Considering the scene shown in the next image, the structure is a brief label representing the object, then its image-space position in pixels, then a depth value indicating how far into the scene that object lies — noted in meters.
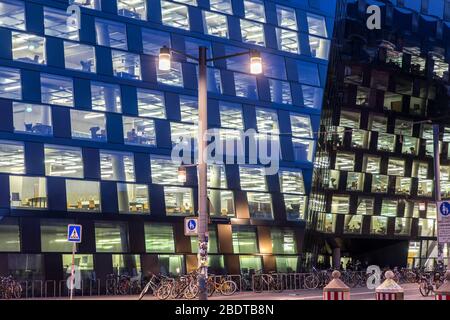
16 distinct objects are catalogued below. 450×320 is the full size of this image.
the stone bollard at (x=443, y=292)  17.77
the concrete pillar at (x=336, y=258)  59.09
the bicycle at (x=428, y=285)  36.12
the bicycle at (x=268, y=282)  40.56
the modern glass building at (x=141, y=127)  37.67
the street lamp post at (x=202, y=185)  23.33
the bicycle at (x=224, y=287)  35.00
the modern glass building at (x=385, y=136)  58.34
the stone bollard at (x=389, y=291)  17.23
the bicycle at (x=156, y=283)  33.12
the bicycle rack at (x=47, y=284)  36.69
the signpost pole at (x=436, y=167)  39.84
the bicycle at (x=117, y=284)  38.44
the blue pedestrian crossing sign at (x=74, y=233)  26.38
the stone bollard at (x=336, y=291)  17.31
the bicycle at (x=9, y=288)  34.12
